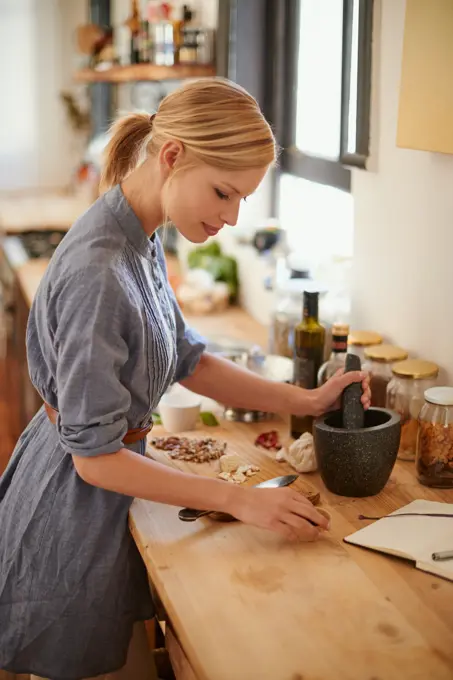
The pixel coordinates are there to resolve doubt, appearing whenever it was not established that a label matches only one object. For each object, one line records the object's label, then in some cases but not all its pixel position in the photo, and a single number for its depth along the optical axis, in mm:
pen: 1300
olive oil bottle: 1833
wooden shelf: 3152
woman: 1316
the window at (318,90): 2131
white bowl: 1878
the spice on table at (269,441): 1790
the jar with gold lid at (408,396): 1701
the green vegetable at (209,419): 1934
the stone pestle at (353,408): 1564
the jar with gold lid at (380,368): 1795
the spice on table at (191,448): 1719
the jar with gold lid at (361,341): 1907
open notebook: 1296
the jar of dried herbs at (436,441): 1563
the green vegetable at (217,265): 3166
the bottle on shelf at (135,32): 3684
